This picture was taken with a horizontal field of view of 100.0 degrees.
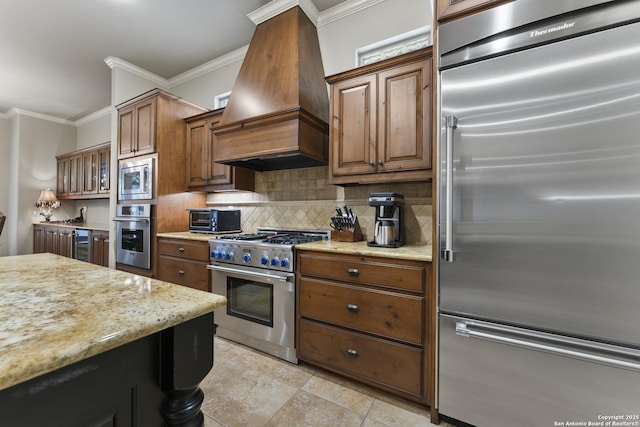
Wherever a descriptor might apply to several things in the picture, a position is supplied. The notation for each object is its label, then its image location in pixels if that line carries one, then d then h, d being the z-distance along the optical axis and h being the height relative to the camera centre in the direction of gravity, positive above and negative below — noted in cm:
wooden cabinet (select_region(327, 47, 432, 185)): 192 +71
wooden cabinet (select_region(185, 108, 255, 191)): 299 +55
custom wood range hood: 226 +100
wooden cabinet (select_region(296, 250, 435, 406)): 160 -69
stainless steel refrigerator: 112 +0
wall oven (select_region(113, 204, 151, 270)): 302 -25
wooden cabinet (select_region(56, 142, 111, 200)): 465 +74
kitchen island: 46 -28
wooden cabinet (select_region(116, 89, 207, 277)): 301 +78
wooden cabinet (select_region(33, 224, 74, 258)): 439 -46
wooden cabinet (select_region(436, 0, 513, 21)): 137 +110
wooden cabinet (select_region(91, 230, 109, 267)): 366 -47
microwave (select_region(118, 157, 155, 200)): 304 +42
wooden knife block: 229 -18
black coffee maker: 198 -4
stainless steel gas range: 209 -63
